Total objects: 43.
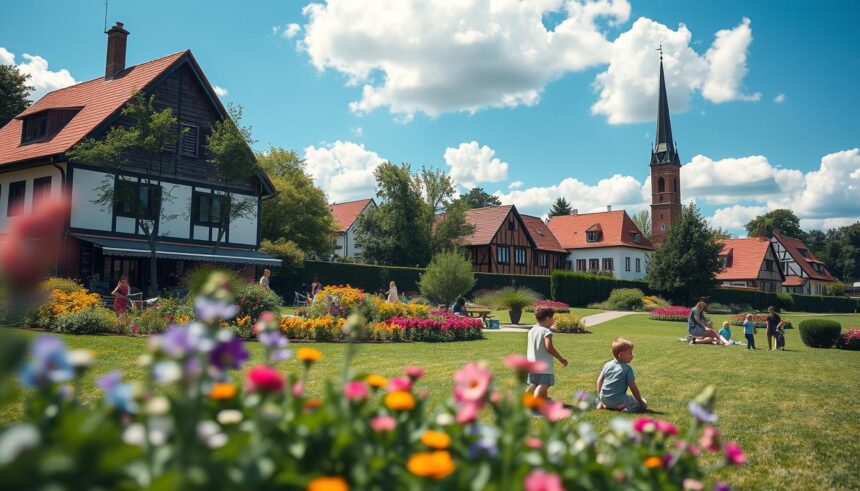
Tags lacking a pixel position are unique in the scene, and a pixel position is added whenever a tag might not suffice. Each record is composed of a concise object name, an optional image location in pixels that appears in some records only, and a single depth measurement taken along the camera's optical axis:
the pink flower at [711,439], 2.33
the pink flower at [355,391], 2.20
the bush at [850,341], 21.11
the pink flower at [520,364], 2.09
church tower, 77.56
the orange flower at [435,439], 1.87
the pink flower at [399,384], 2.33
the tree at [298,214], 41.66
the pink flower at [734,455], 2.34
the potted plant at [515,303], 25.70
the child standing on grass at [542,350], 7.92
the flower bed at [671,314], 35.09
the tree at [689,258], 47.06
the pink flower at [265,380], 1.65
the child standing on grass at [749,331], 18.84
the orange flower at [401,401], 1.99
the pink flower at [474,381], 2.09
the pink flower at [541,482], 1.54
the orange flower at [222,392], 2.01
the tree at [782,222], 103.62
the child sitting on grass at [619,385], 8.04
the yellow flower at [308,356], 2.17
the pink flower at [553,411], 2.34
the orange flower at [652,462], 2.32
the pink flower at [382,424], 2.02
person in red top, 16.78
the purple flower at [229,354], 1.74
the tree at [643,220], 96.94
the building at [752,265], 68.94
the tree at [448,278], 25.81
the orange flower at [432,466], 1.58
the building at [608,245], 65.12
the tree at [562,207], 88.94
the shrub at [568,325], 23.64
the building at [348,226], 65.19
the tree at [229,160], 27.39
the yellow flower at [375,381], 2.52
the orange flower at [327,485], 1.52
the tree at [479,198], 102.44
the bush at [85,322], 13.94
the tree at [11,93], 36.44
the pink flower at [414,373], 2.47
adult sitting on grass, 19.89
